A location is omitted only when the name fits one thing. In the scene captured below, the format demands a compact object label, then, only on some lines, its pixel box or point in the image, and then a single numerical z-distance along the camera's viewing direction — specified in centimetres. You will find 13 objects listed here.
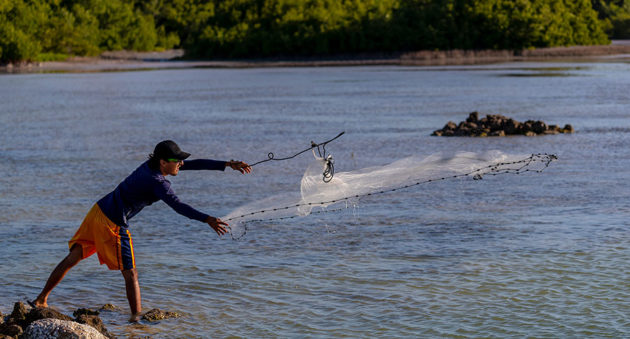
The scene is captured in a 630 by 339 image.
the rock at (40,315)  1580
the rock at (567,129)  5231
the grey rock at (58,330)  1456
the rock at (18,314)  1598
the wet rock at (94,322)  1584
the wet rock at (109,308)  1797
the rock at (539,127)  5175
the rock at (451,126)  5291
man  1542
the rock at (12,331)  1518
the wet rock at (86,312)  1725
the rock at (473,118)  5378
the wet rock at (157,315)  1723
